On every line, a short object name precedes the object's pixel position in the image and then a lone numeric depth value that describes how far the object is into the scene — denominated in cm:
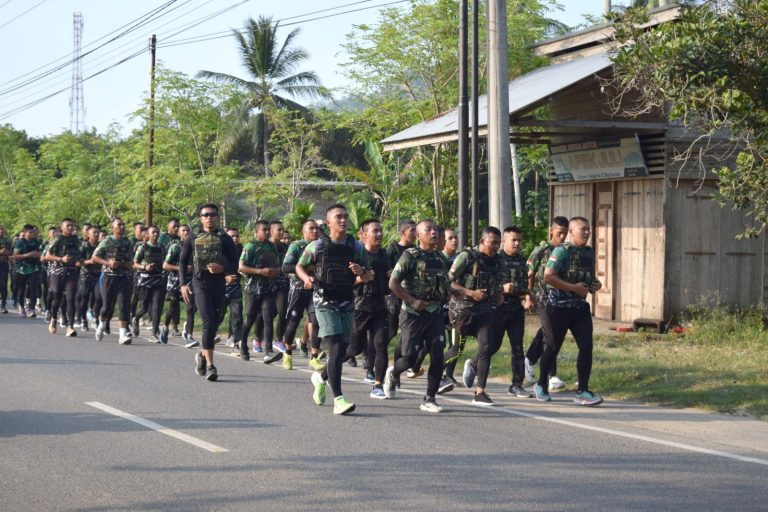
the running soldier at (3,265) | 2430
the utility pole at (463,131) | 1592
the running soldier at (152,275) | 1752
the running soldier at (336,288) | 1026
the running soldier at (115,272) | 1734
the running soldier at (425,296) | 1041
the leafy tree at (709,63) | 1076
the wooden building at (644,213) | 1772
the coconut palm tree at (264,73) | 4994
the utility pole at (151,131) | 2758
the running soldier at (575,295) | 1086
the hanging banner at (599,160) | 1828
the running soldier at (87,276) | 1864
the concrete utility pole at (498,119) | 1513
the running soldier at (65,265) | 1867
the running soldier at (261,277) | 1498
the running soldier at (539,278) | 1216
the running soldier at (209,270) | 1250
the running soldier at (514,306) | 1166
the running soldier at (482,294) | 1094
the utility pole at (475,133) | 1619
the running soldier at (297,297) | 1277
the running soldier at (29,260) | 2292
